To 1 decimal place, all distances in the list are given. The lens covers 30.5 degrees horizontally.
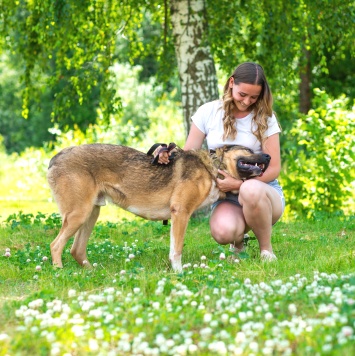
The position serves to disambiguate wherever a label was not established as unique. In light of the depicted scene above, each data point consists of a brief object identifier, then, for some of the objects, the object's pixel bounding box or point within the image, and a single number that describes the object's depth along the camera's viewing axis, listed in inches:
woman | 237.8
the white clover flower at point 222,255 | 228.3
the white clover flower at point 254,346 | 131.6
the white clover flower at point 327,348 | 124.9
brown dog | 235.8
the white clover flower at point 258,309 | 151.4
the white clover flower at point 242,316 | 147.4
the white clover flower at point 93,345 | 137.6
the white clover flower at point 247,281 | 189.8
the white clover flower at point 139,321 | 147.6
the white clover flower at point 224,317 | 147.8
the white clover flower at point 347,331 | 128.6
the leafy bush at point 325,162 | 391.2
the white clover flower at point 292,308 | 150.4
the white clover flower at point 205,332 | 140.3
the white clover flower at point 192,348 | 135.2
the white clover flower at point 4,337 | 144.9
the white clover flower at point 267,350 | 130.1
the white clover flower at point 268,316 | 145.9
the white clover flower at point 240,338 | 136.9
